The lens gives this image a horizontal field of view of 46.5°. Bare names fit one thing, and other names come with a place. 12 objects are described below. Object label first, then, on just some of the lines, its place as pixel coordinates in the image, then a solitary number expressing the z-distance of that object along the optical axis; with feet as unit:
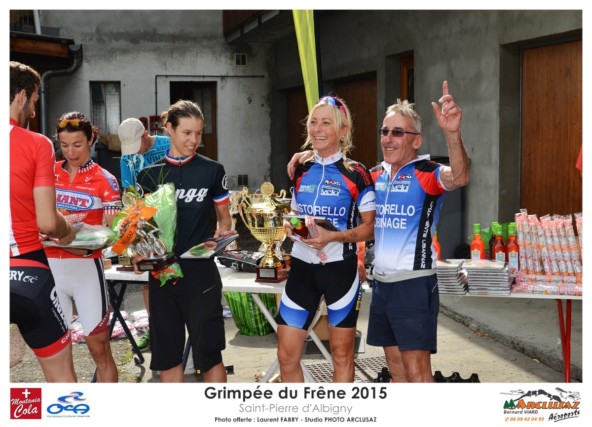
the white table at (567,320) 13.69
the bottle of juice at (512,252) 14.40
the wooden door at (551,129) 25.08
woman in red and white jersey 13.30
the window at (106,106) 56.65
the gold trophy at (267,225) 14.67
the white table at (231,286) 14.60
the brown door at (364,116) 41.34
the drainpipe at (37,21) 51.88
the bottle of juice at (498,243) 15.12
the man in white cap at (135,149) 16.72
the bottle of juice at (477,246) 15.01
